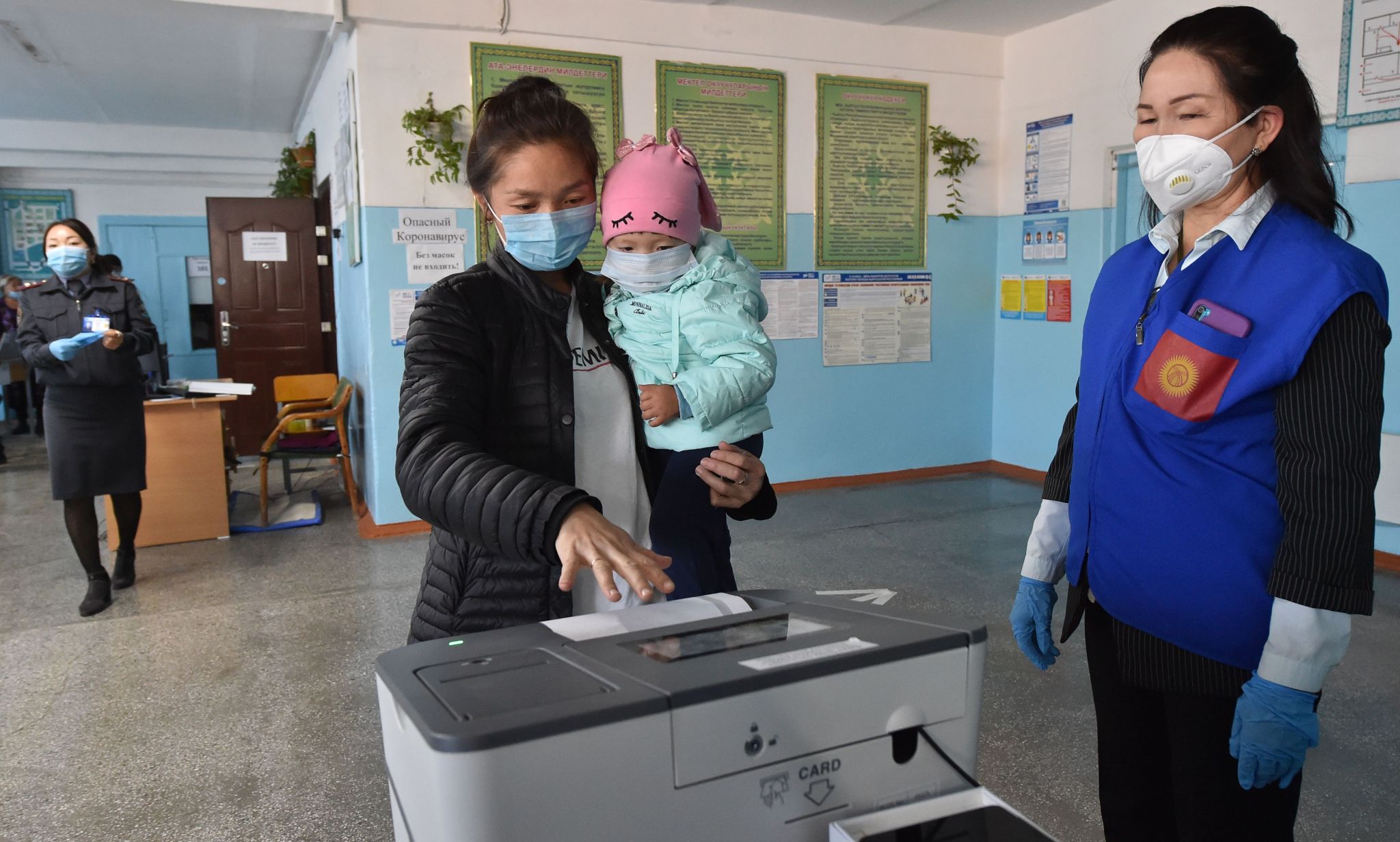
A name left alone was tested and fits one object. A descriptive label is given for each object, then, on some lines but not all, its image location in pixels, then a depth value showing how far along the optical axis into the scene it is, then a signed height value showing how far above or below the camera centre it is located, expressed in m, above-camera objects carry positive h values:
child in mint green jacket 1.35 +0.00
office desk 4.83 -0.82
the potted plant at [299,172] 7.25 +1.12
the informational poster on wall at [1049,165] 5.59 +0.86
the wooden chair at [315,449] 5.29 -0.72
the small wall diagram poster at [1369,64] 3.88 +1.02
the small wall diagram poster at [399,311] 4.77 +0.02
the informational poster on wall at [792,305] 5.63 +0.03
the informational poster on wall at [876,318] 5.82 -0.06
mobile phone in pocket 1.20 -0.02
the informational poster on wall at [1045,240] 5.62 +0.42
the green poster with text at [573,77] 4.85 +1.25
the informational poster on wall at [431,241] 4.76 +0.37
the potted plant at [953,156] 5.91 +0.97
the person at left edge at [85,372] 3.87 -0.23
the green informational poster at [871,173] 5.69 +0.85
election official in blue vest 1.14 -0.19
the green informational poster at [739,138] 5.27 +1.00
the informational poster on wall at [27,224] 9.42 +0.96
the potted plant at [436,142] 4.69 +0.87
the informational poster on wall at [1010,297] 6.07 +0.07
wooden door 7.24 +0.14
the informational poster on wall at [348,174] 4.88 +0.80
